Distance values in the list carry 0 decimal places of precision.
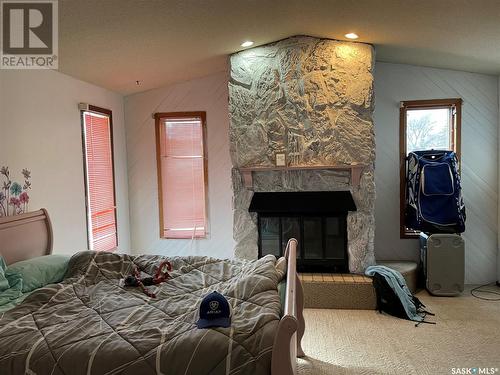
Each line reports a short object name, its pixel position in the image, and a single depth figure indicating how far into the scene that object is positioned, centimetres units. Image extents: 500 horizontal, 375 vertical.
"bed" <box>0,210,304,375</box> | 154
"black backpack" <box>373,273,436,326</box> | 340
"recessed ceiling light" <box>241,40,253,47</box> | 375
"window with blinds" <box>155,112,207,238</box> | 479
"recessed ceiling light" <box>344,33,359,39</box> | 361
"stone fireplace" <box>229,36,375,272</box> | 384
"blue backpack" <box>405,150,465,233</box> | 383
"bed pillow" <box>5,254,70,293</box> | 246
